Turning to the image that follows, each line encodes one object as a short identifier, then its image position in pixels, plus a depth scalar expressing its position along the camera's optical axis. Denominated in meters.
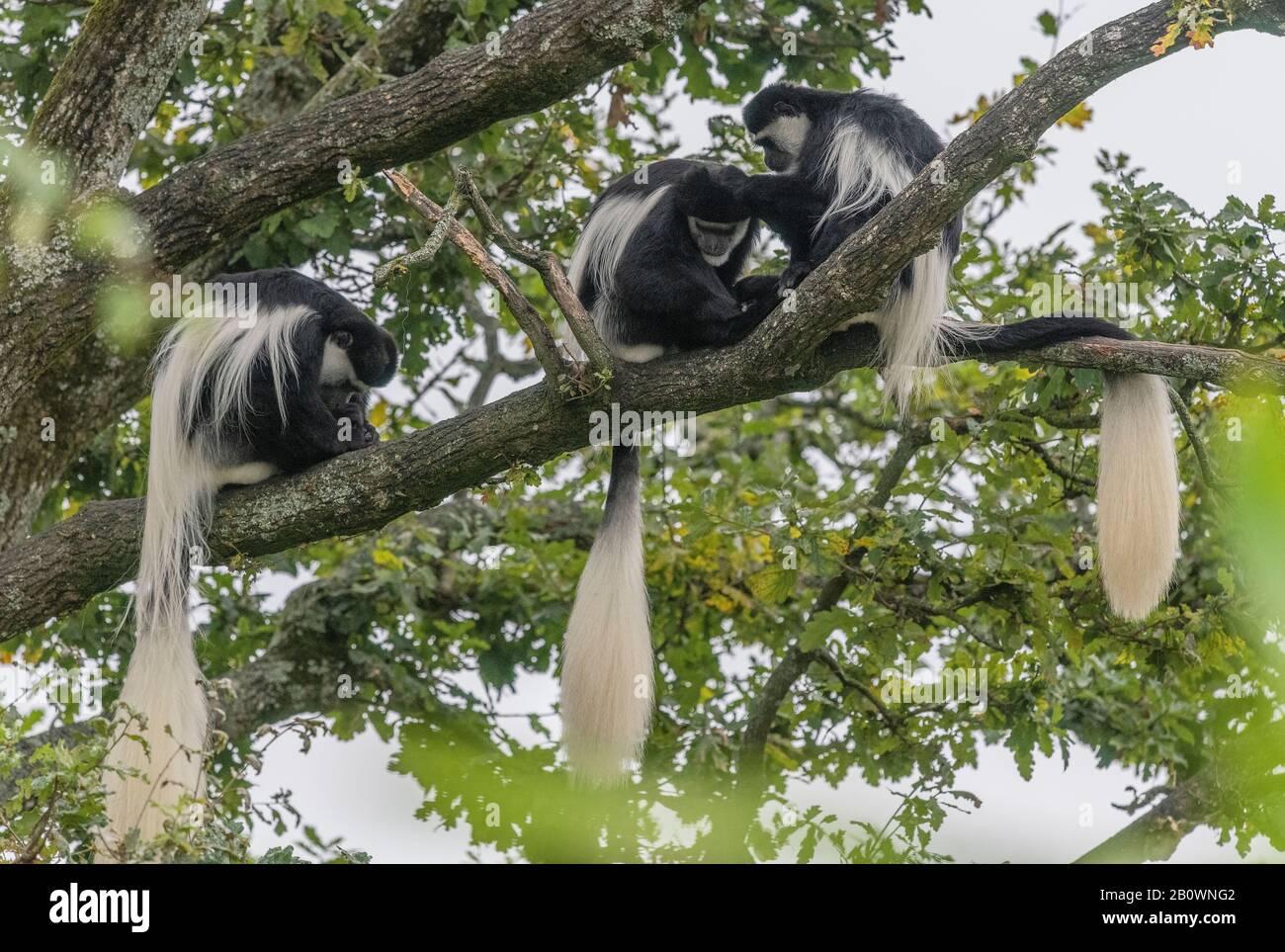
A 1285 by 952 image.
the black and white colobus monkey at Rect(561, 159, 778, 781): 6.78
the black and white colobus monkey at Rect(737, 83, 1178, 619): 6.41
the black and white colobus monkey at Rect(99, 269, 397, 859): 6.81
